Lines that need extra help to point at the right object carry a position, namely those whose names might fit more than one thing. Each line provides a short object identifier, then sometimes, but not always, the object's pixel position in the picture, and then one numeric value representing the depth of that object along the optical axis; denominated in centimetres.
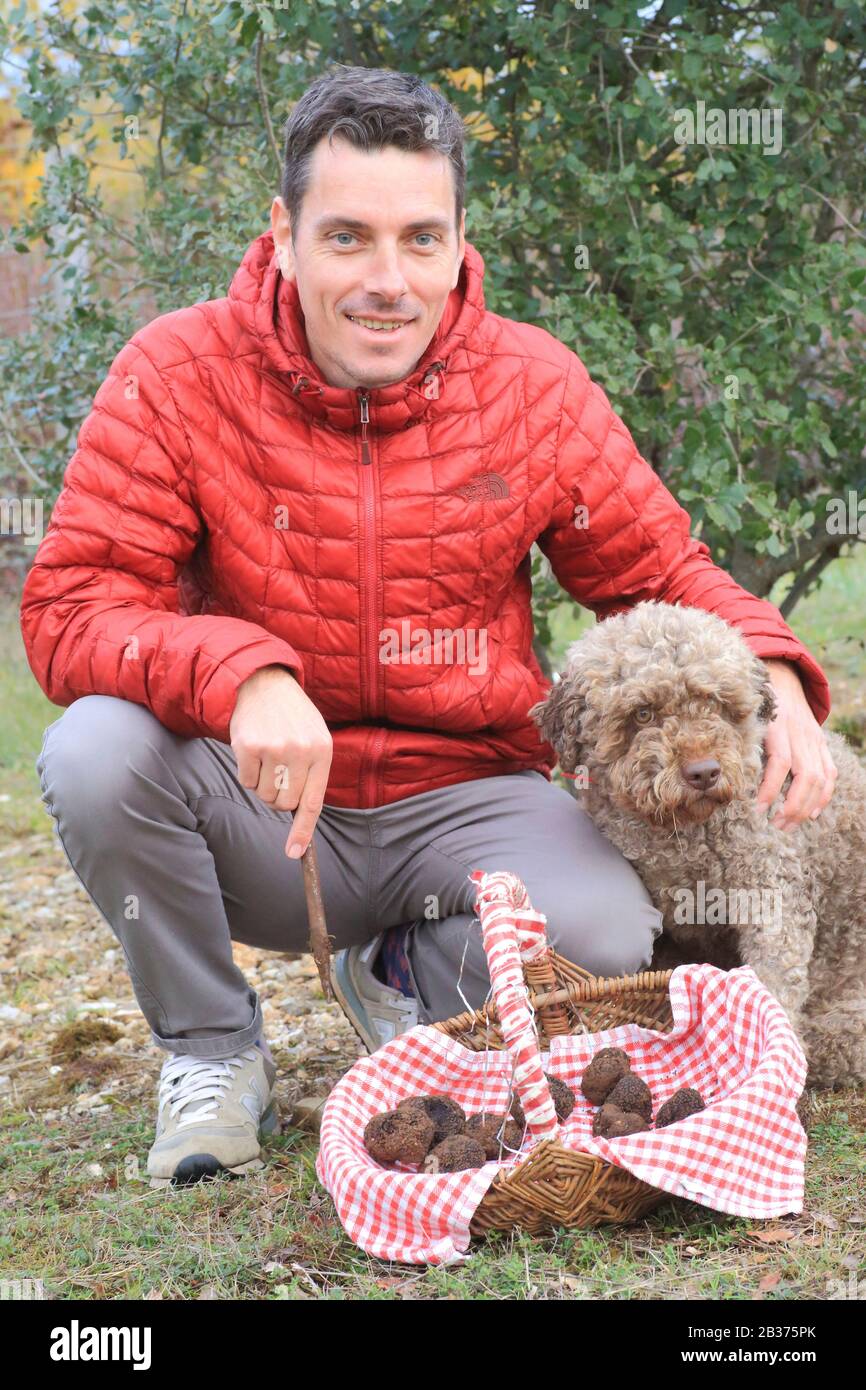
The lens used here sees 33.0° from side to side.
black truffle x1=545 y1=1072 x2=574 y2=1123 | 285
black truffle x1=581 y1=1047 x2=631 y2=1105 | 286
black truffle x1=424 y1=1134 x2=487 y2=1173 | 265
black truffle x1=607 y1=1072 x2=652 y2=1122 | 278
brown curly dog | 303
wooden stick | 287
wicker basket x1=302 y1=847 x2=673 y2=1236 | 252
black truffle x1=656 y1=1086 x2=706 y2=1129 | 271
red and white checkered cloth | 251
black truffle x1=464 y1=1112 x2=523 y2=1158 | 278
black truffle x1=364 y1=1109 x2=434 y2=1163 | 268
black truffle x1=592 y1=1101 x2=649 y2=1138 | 269
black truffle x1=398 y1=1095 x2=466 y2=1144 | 278
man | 308
